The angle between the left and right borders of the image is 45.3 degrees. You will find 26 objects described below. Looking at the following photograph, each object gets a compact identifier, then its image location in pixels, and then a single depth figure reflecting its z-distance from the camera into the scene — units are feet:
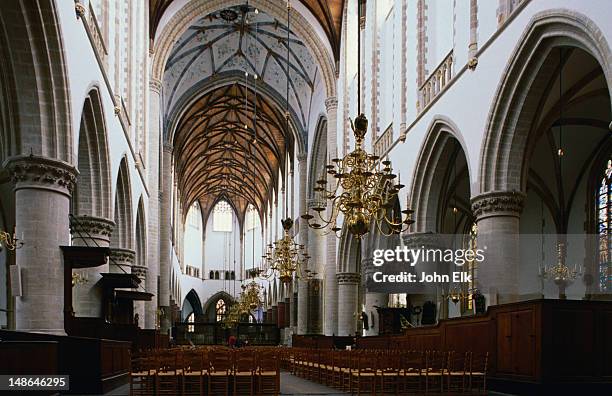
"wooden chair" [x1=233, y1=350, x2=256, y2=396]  36.52
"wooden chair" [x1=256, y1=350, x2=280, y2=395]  36.94
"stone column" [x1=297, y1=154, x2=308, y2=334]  121.19
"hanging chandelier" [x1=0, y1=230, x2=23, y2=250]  33.38
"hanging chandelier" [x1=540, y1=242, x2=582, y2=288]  68.23
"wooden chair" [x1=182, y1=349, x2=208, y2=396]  35.32
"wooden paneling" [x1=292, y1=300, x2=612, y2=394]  36.70
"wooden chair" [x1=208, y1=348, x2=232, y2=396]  36.05
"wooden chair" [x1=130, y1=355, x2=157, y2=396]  34.78
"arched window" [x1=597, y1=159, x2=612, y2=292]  73.92
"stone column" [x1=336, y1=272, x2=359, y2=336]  96.12
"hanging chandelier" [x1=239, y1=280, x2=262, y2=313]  147.74
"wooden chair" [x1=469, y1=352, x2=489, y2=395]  39.34
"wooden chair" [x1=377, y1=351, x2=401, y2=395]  37.14
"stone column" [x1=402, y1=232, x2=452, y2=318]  65.51
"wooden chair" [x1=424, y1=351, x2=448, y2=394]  37.83
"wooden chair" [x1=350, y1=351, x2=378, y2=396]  36.60
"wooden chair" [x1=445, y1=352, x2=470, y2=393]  38.58
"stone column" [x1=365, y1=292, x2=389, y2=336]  78.95
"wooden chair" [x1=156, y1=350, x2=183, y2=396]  35.22
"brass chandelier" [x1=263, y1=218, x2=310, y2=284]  81.10
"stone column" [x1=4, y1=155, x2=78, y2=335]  37.96
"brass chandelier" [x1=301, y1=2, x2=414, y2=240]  46.34
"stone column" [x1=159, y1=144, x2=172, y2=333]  128.06
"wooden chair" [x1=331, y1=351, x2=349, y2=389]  42.80
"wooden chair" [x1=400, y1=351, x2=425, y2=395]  37.93
